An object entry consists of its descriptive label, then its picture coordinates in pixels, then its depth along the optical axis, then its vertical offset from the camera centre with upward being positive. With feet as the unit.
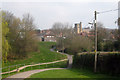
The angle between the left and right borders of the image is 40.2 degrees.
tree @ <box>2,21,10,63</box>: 65.65 -2.27
